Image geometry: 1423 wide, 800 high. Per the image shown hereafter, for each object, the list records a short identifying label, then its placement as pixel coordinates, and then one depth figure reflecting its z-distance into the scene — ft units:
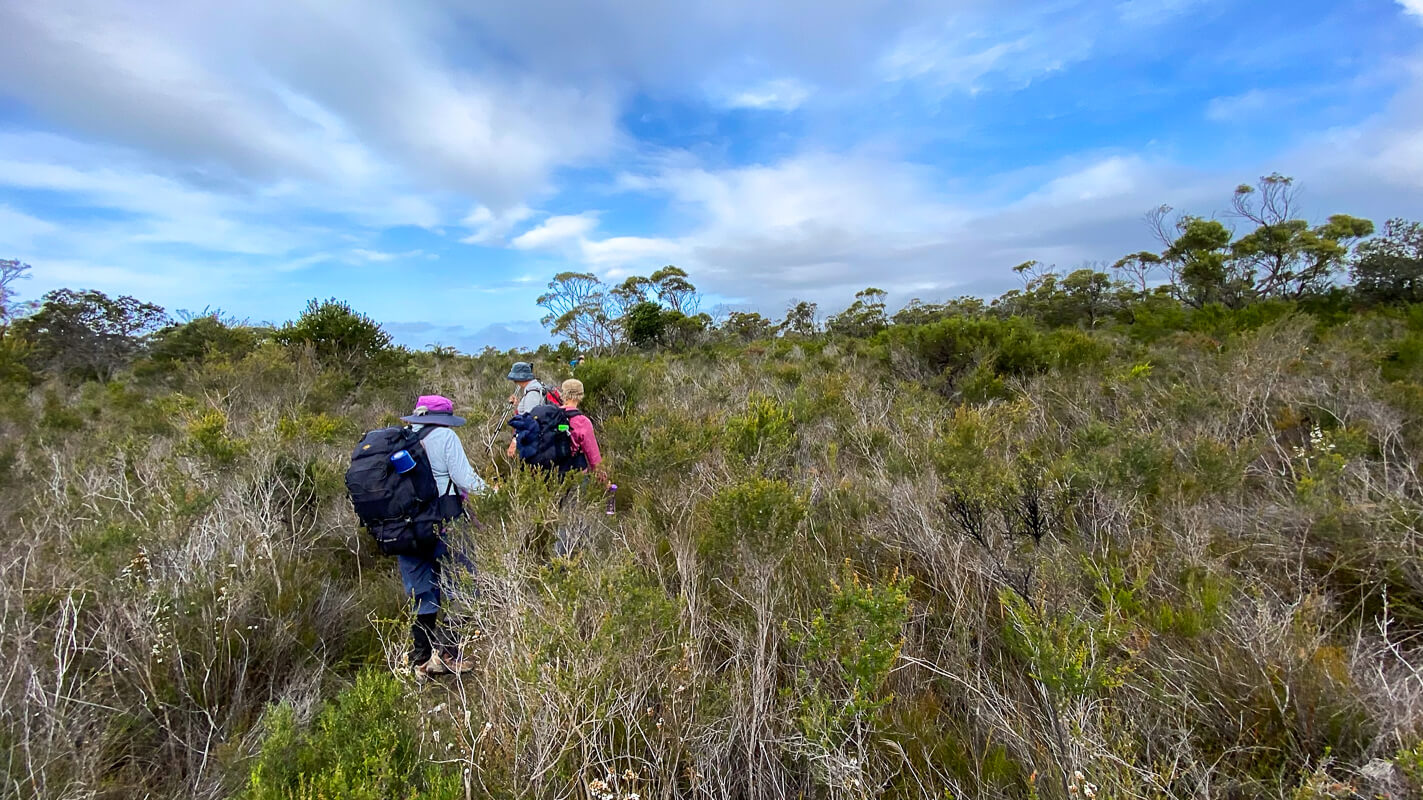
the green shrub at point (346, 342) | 30.37
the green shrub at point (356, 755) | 4.69
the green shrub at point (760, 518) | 8.58
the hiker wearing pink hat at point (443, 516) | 9.98
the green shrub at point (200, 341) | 35.99
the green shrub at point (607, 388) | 26.20
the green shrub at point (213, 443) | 12.69
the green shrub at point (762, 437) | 13.17
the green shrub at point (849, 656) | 5.78
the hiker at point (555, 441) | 12.93
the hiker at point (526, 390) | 15.46
